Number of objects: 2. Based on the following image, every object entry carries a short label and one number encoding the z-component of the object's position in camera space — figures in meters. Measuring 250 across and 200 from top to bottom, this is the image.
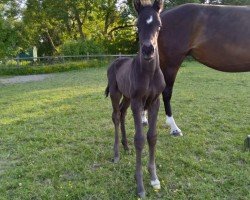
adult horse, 4.45
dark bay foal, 2.51
